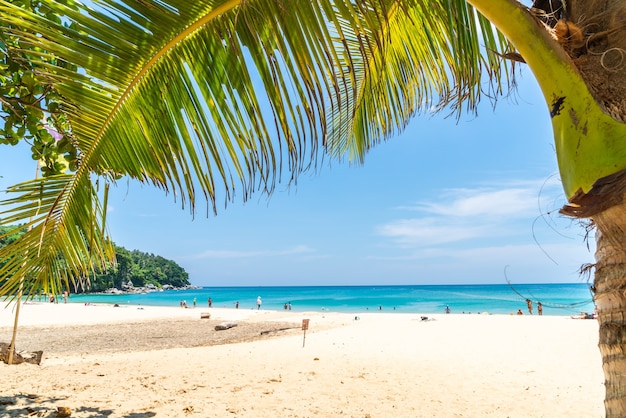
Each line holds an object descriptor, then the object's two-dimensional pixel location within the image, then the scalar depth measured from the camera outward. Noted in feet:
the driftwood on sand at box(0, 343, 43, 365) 26.86
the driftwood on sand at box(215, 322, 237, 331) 56.44
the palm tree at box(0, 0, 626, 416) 3.69
